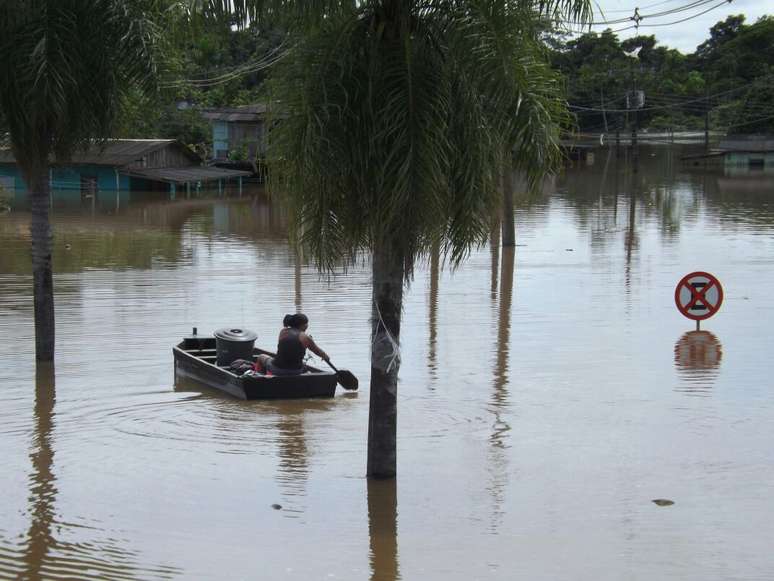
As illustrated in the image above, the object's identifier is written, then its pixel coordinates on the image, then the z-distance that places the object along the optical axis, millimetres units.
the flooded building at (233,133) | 72812
